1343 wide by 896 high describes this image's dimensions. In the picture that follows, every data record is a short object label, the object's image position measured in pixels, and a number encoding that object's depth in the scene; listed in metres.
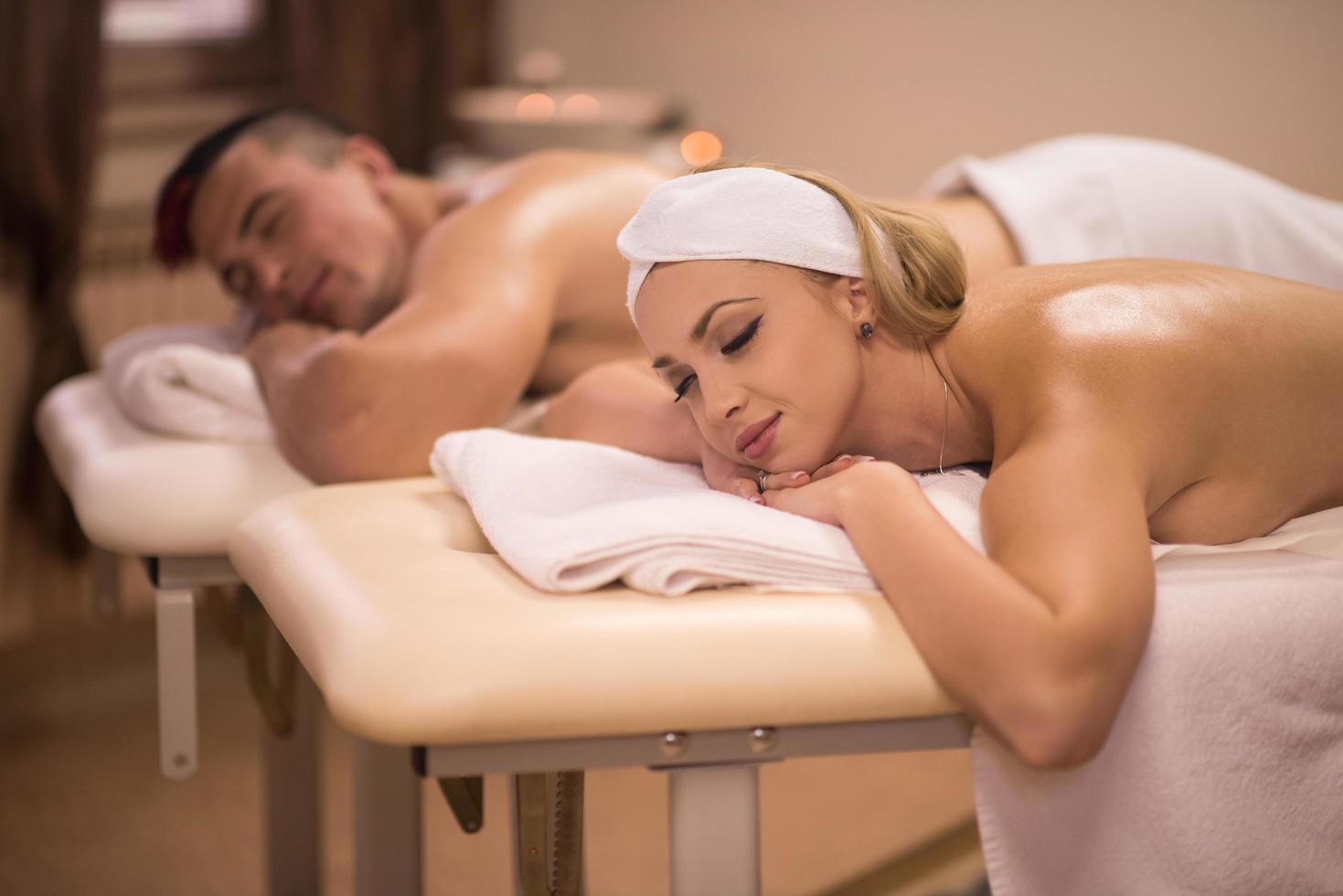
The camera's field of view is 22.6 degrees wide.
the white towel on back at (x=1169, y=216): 3.18
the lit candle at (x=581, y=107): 4.81
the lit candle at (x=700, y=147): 5.04
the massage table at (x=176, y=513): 2.74
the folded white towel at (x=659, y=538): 2.35
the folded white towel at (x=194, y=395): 2.91
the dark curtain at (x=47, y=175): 4.32
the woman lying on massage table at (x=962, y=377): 2.35
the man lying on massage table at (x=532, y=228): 3.06
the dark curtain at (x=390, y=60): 5.12
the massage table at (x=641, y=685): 2.25
